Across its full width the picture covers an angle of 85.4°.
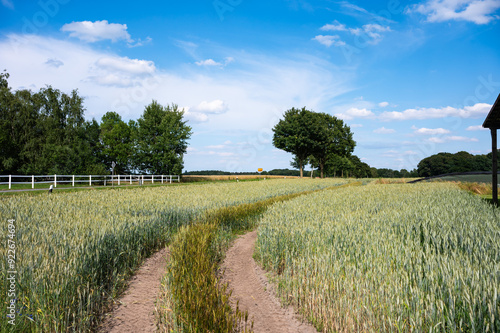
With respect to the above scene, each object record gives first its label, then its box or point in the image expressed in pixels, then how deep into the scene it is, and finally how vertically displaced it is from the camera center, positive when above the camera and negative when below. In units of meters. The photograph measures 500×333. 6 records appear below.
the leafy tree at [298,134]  56.00 +8.15
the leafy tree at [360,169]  104.70 +1.52
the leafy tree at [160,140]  49.31 +6.24
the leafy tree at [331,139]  58.28 +7.79
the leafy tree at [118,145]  53.84 +5.85
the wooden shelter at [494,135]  12.78 +1.80
